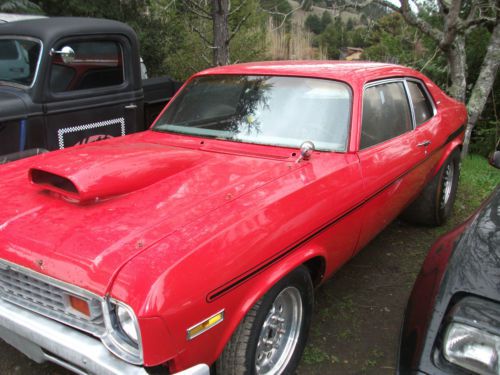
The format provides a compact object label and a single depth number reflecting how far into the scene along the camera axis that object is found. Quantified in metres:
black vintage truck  3.83
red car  1.71
